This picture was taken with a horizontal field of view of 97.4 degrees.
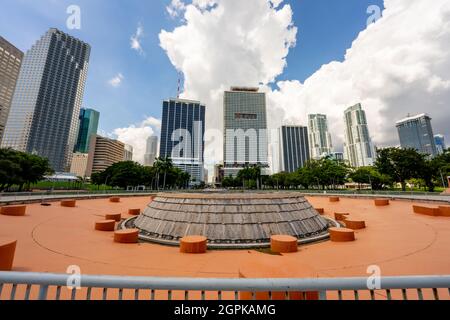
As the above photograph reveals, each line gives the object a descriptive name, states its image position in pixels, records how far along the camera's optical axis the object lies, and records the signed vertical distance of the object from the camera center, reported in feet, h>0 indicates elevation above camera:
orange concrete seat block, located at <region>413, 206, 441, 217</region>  59.36 -6.31
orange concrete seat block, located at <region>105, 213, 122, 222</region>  55.92 -7.60
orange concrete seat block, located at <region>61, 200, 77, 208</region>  78.59 -5.58
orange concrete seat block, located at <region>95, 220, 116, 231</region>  46.14 -8.16
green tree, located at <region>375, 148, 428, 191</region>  161.27 +22.19
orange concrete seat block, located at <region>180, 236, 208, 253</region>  32.94 -9.22
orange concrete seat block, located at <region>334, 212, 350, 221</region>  57.58 -7.74
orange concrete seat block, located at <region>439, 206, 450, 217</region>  58.63 -6.12
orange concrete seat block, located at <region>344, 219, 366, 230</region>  47.96 -8.29
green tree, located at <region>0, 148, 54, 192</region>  120.57 +15.10
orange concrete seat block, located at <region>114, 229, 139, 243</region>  37.55 -8.69
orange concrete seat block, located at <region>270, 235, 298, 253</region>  33.14 -9.15
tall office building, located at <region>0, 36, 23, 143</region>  384.68 +235.11
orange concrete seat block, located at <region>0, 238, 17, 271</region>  20.70 -6.75
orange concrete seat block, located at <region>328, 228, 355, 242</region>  38.75 -8.79
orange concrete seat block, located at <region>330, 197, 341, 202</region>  106.01 -4.73
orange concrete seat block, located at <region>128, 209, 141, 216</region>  67.41 -7.48
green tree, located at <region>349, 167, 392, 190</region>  217.97 +14.42
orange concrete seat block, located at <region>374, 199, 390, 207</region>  86.38 -5.54
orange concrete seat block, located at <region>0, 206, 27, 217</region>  55.31 -5.87
